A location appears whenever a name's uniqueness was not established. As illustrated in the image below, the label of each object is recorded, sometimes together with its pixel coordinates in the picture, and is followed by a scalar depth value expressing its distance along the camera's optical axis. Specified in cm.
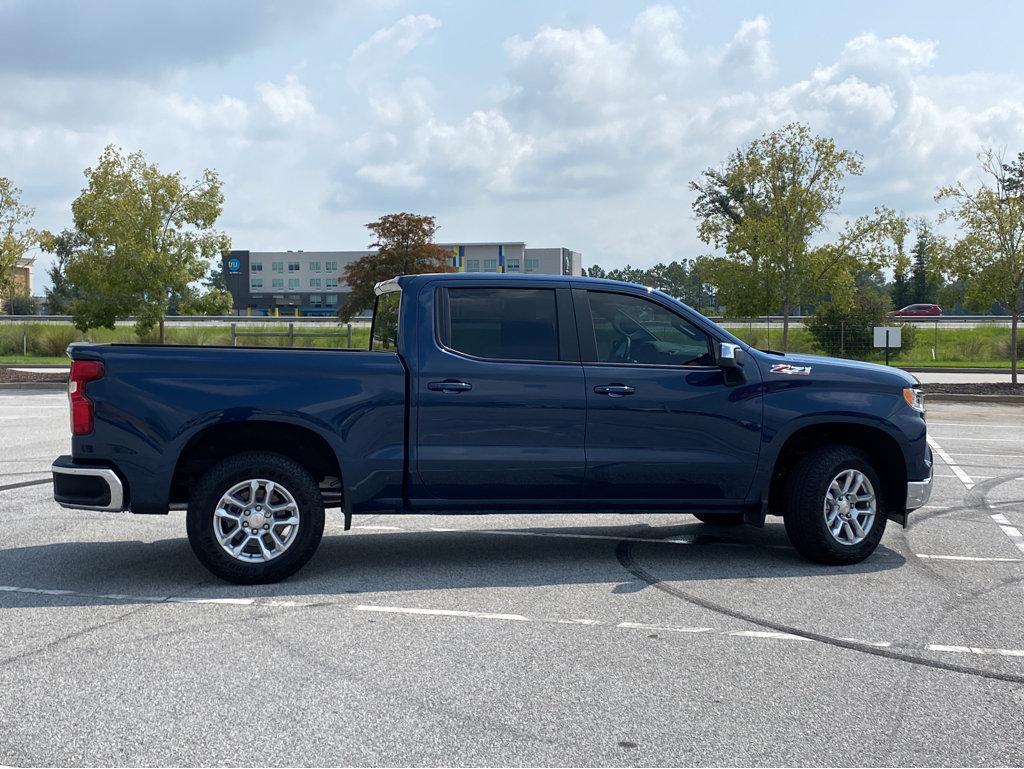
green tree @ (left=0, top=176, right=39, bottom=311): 3167
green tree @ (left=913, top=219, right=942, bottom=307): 8194
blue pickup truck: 675
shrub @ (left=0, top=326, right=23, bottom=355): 4378
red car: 7511
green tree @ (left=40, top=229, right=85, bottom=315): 9469
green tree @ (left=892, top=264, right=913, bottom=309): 9338
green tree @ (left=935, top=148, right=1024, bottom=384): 2712
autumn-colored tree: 4416
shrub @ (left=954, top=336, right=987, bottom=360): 4303
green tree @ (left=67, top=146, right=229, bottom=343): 3014
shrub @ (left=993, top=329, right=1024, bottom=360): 4108
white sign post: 3253
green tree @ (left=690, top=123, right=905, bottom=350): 2956
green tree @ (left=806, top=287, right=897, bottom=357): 3853
